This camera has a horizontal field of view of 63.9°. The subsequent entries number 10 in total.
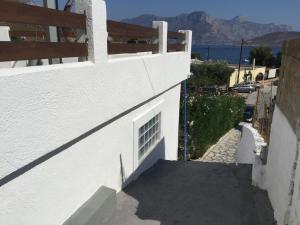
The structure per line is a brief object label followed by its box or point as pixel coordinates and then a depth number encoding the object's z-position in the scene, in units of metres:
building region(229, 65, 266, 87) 46.57
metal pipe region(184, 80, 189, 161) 9.70
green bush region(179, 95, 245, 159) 12.94
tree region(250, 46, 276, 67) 60.63
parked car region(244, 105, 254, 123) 21.84
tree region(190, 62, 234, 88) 45.31
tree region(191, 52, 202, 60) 67.27
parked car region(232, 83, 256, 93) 39.89
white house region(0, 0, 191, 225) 2.46
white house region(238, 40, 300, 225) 3.21
